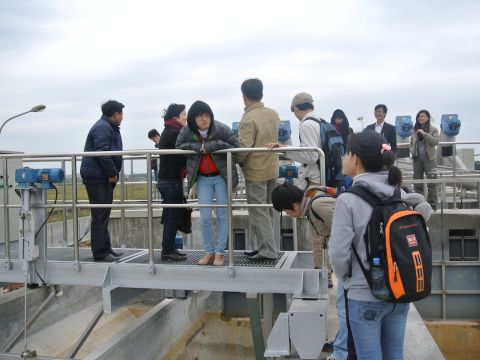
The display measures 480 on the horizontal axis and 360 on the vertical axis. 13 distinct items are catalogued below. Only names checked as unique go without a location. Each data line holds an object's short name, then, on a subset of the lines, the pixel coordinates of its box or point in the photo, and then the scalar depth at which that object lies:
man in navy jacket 4.78
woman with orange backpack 2.49
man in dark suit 7.66
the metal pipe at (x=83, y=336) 5.62
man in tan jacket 4.45
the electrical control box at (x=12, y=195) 7.75
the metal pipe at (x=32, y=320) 5.20
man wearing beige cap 4.36
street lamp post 15.78
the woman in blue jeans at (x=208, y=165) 4.27
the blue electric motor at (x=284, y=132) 8.99
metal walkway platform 4.25
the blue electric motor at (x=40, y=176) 4.70
